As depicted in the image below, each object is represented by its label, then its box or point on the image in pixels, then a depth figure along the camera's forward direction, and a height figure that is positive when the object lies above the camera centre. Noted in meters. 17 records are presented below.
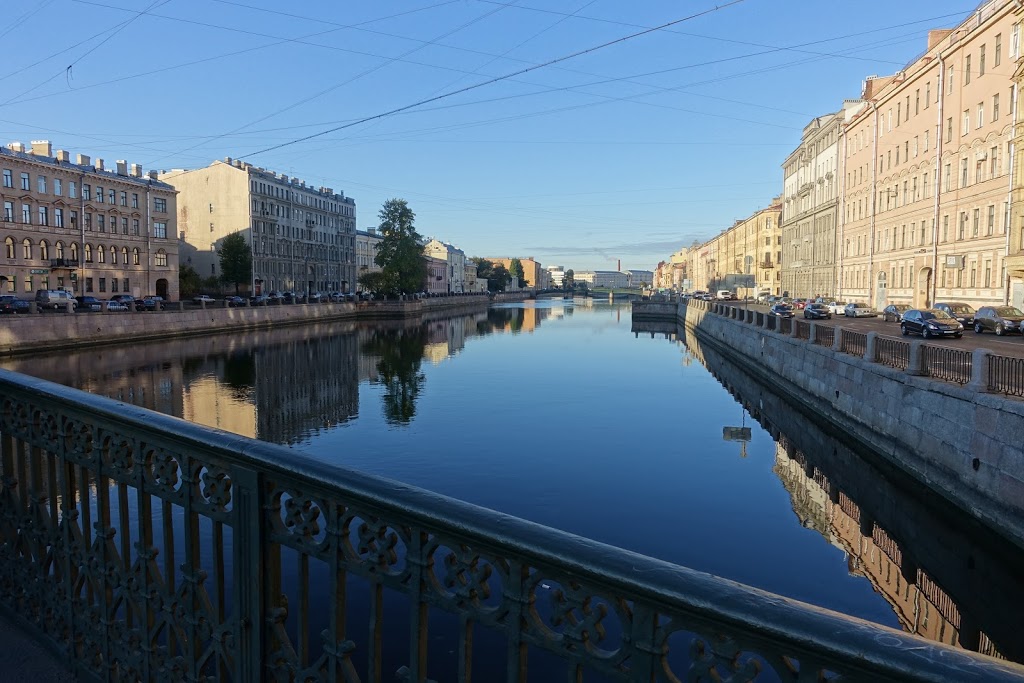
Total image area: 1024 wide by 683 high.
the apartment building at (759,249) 95.94 +6.35
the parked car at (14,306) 40.59 -1.33
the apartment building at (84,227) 53.66 +4.98
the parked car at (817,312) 44.00 -1.36
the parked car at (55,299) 43.53 -1.02
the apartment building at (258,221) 85.19 +8.49
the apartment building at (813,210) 64.75 +8.47
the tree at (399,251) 91.25 +4.83
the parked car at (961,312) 31.75 -0.94
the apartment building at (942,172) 35.84 +7.50
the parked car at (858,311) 46.41 -1.33
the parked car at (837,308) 51.31 -1.26
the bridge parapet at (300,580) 1.70 -0.94
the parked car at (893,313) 41.21 -1.28
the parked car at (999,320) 28.14 -1.12
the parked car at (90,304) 47.38 -1.38
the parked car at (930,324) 26.59 -1.27
